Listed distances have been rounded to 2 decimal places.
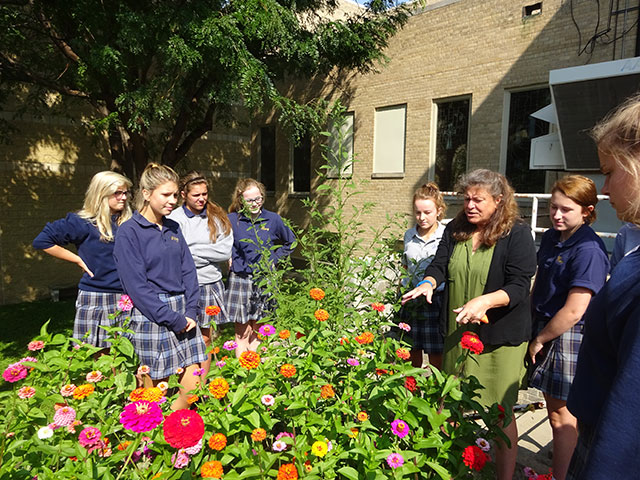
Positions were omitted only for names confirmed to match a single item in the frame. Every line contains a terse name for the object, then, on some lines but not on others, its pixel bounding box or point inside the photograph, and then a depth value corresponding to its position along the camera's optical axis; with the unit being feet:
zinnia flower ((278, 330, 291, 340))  5.95
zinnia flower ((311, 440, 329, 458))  4.22
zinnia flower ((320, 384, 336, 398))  5.00
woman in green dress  7.16
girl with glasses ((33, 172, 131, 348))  9.66
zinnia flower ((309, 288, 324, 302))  6.25
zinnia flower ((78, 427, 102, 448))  4.24
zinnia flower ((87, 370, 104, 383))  5.47
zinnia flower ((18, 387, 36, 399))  5.04
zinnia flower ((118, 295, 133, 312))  7.63
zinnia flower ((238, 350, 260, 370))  5.13
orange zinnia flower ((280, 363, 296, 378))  4.92
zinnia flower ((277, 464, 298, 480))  4.03
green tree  20.24
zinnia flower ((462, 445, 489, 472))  4.13
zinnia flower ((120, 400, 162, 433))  3.90
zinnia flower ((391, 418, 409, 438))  4.41
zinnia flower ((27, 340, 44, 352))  5.85
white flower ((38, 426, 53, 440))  4.08
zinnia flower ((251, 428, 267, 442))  4.20
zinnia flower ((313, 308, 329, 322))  5.77
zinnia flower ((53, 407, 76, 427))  4.29
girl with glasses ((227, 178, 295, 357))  12.43
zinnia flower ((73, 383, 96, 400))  4.97
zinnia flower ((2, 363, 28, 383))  5.29
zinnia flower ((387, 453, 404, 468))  4.07
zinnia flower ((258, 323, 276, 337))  6.36
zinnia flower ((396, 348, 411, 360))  5.45
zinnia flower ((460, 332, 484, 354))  4.89
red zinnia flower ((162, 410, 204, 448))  3.64
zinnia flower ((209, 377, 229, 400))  4.75
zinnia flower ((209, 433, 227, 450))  4.16
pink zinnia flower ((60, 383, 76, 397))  5.03
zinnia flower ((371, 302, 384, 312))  6.79
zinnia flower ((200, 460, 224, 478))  3.89
